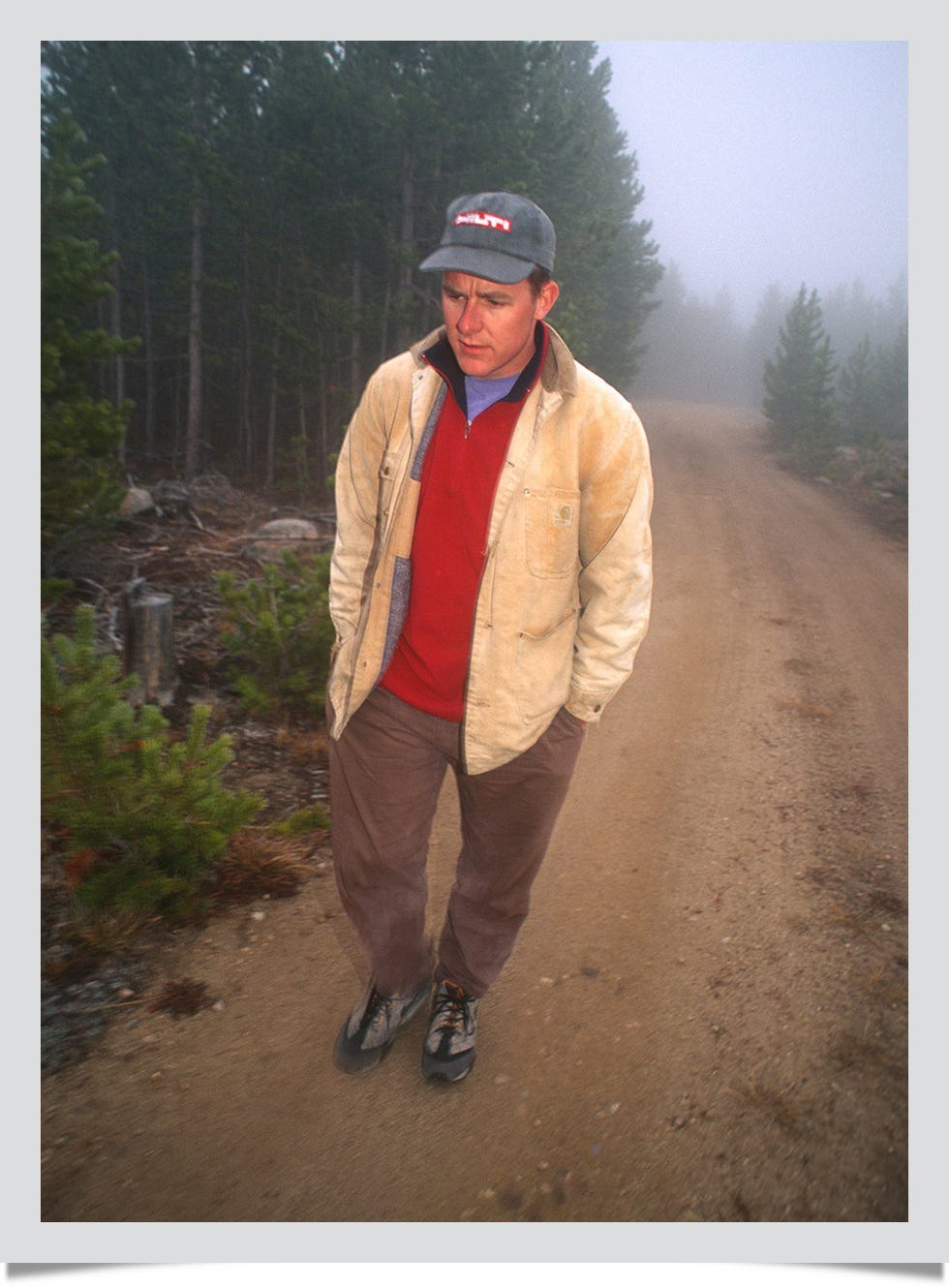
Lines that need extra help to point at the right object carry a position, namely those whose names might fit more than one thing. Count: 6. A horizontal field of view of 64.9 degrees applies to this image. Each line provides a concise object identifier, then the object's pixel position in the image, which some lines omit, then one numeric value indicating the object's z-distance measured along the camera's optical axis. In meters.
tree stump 4.25
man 1.81
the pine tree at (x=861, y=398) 17.86
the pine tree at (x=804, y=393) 17.56
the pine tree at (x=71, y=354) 4.58
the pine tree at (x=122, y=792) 2.35
